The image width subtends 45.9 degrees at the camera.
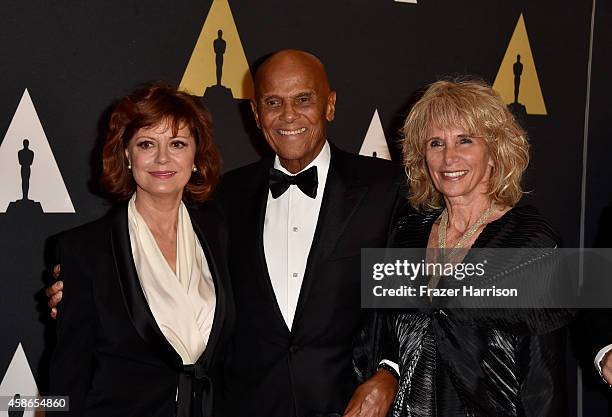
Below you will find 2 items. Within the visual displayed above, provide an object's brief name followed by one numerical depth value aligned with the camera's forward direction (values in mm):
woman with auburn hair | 2033
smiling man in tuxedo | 2211
